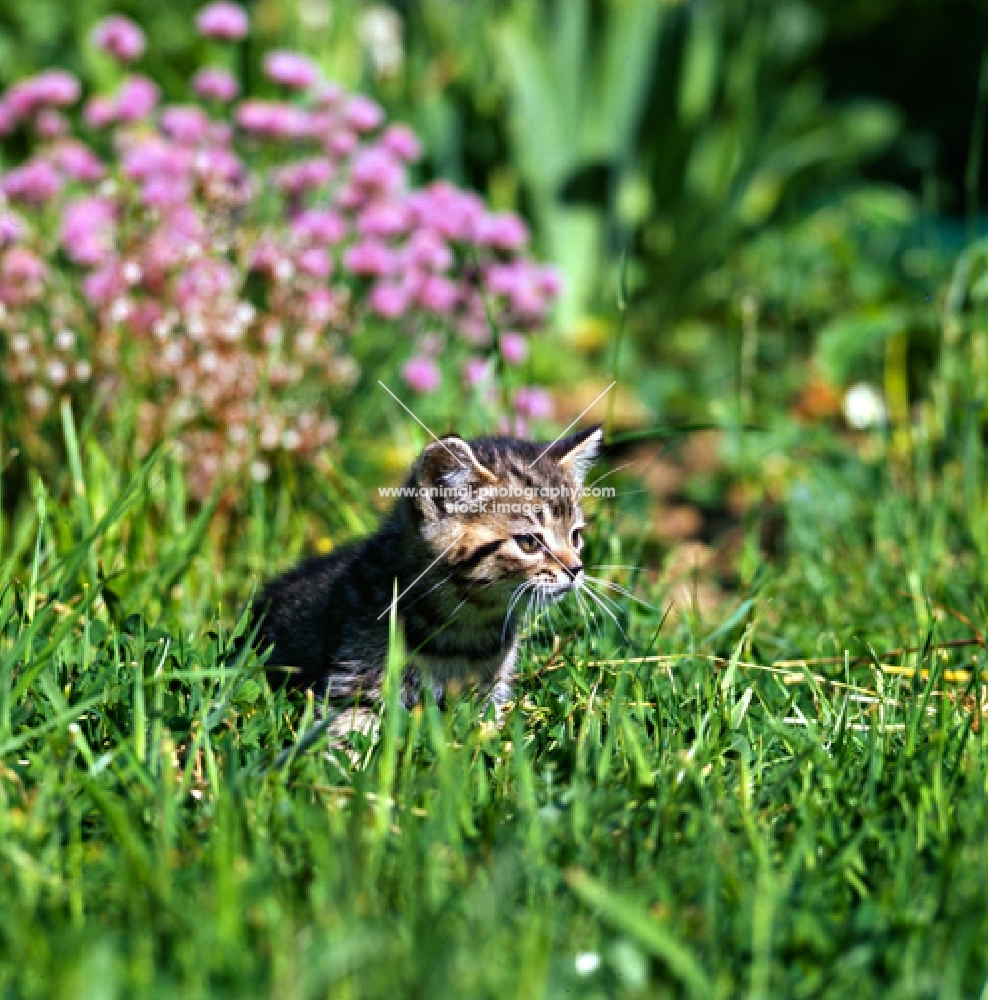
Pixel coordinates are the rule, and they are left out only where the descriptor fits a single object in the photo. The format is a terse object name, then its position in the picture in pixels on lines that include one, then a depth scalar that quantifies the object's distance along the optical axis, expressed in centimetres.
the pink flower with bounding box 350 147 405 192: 501
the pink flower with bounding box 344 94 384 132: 504
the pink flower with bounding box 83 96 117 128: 498
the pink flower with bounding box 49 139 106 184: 488
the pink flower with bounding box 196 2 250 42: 511
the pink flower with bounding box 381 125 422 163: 523
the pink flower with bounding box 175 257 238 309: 453
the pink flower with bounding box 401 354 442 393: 498
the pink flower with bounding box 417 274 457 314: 503
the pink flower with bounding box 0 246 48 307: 443
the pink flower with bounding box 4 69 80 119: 485
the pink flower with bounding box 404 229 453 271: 506
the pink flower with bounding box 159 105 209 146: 492
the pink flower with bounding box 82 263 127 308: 444
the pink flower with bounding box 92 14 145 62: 504
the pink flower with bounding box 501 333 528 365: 538
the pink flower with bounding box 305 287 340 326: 477
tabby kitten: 328
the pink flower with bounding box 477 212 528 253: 533
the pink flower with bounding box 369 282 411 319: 499
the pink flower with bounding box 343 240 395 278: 489
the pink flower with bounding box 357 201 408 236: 498
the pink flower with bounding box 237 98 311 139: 491
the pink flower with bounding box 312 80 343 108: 515
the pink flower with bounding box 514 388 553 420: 467
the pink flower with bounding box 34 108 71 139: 489
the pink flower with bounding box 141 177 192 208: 453
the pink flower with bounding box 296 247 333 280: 473
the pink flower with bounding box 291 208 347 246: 486
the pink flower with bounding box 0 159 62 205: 464
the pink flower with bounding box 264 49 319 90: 494
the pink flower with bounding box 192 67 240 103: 508
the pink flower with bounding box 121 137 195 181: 462
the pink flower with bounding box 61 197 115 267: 462
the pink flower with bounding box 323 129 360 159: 503
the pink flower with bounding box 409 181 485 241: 518
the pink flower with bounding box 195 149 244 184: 448
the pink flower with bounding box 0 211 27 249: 434
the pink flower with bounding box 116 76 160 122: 492
